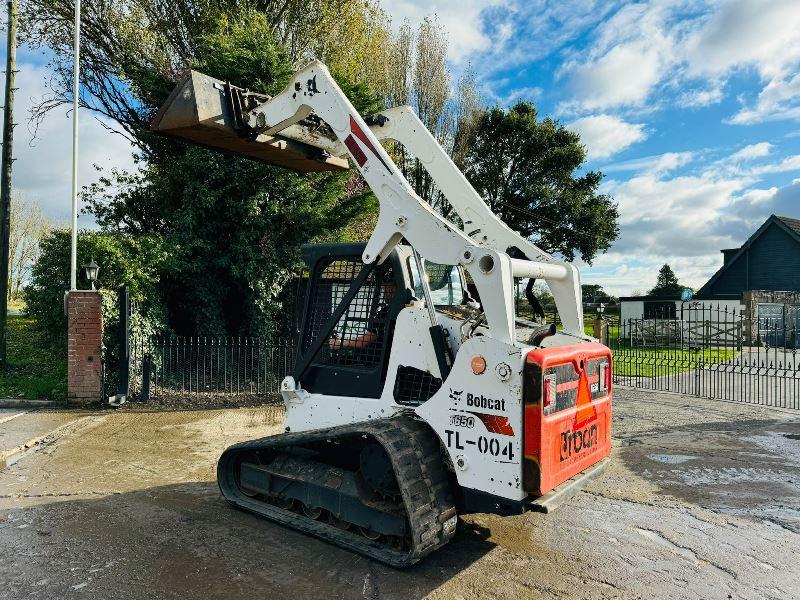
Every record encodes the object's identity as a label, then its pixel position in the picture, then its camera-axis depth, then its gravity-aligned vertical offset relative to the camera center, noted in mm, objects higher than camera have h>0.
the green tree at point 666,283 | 45144 +1693
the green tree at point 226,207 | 12625 +2309
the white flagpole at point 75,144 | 10680 +3326
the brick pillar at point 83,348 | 10281 -741
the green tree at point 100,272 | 11078 +683
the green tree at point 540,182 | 27328 +5979
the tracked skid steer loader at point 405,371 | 3680 -476
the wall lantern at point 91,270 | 10203 +644
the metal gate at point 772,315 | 26578 -598
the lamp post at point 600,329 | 15594 -679
